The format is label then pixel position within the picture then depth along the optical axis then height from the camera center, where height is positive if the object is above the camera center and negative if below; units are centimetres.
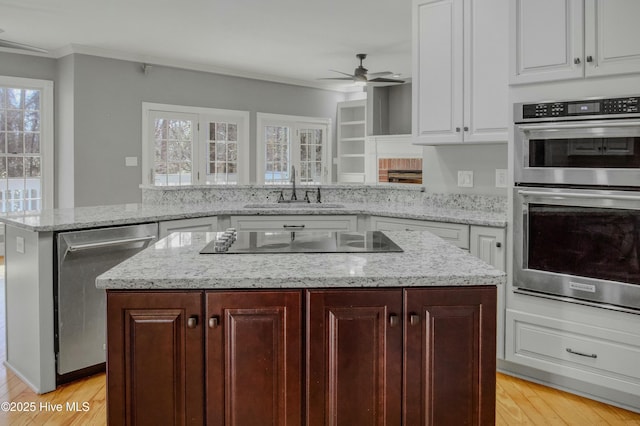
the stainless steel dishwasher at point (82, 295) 264 -52
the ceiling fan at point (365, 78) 596 +147
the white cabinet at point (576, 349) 242 -77
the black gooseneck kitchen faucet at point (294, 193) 422 +5
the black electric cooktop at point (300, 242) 185 -17
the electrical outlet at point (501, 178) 346 +15
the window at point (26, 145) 622 +68
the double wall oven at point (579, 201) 236 -1
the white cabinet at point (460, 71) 310 +83
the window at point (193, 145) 680 +78
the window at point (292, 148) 811 +87
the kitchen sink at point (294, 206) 396 -6
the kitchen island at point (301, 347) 146 -44
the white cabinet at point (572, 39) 236 +81
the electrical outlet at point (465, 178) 367 +16
